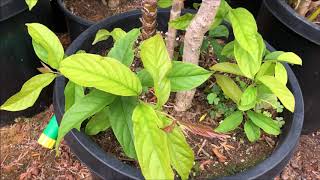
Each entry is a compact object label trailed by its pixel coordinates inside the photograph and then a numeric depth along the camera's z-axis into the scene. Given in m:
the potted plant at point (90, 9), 1.56
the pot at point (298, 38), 1.27
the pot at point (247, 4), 1.78
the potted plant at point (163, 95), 0.73
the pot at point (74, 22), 1.52
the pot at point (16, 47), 1.27
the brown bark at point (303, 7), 1.34
